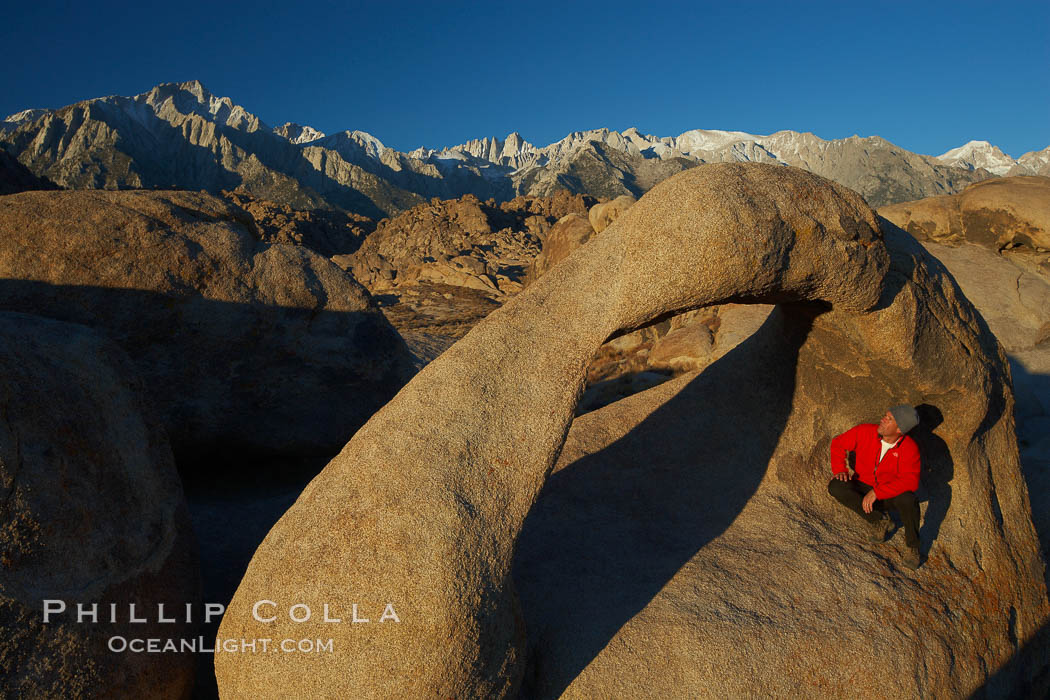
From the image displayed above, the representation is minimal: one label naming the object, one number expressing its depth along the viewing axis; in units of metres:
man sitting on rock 2.94
